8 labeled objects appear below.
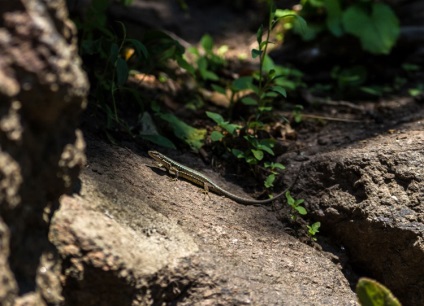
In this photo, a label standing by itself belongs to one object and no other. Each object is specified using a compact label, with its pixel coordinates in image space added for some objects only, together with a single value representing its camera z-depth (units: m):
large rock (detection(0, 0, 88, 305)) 3.74
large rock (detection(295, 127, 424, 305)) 6.64
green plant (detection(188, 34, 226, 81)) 10.25
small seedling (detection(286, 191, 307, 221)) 7.04
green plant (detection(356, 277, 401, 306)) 5.20
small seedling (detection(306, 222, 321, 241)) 6.92
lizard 7.27
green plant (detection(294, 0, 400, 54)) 11.30
